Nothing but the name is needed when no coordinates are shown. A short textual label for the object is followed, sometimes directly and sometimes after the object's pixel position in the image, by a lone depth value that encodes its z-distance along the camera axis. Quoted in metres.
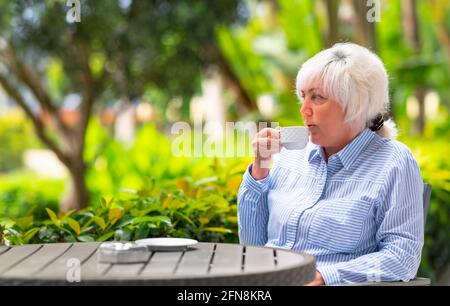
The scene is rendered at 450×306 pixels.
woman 4.66
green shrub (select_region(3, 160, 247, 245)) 5.55
